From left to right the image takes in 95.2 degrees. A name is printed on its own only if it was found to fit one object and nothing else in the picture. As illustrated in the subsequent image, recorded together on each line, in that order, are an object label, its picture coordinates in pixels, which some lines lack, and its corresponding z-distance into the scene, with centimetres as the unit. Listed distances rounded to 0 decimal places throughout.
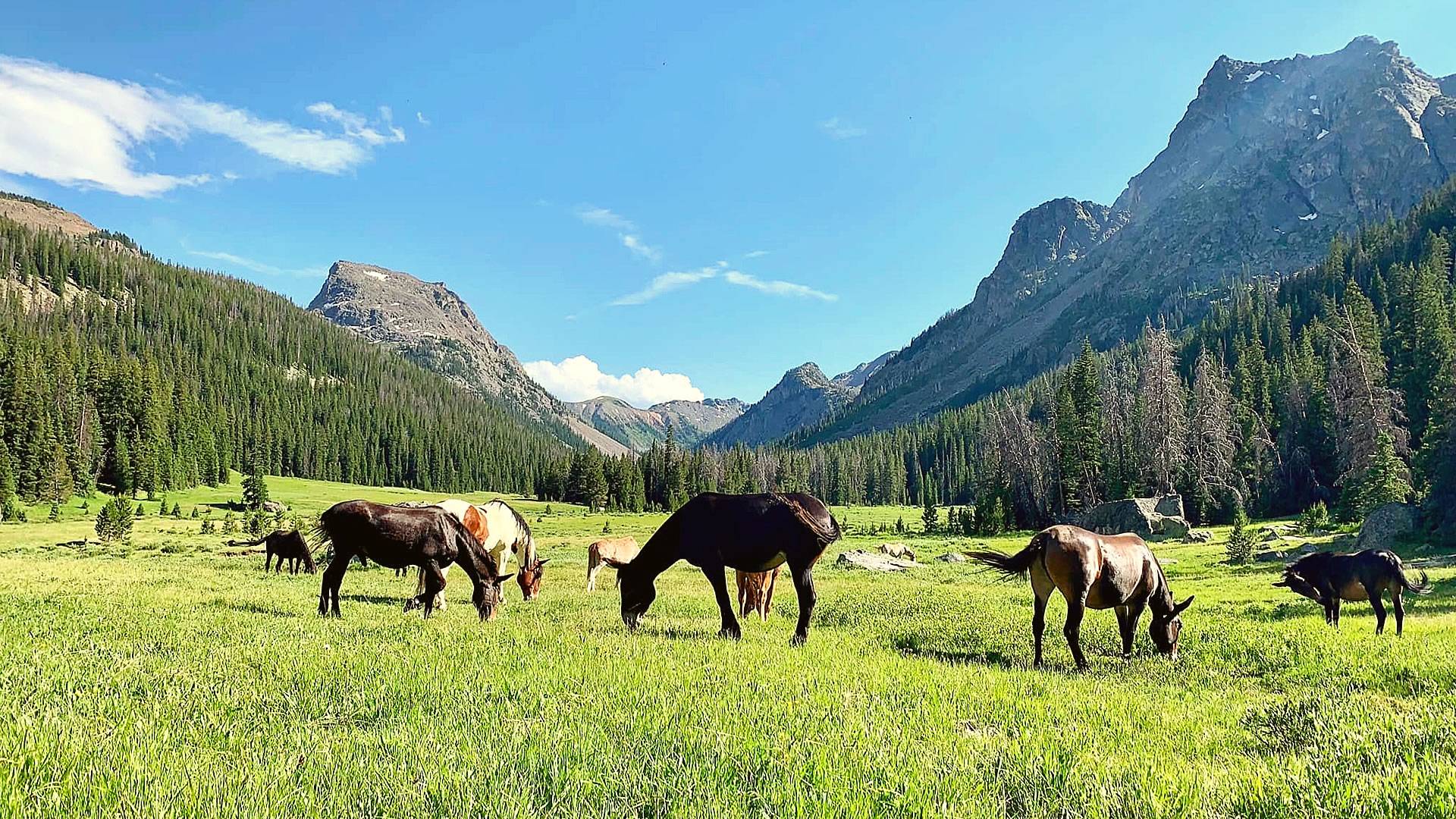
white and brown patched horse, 1789
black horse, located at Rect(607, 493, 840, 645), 1223
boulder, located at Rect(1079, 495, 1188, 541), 4950
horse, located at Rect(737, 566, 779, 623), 1551
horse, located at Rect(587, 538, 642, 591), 2403
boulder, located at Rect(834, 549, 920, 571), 3547
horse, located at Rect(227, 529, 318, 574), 2642
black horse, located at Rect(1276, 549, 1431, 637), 1412
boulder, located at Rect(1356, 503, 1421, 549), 3180
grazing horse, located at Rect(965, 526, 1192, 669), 1116
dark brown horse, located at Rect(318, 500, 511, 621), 1356
